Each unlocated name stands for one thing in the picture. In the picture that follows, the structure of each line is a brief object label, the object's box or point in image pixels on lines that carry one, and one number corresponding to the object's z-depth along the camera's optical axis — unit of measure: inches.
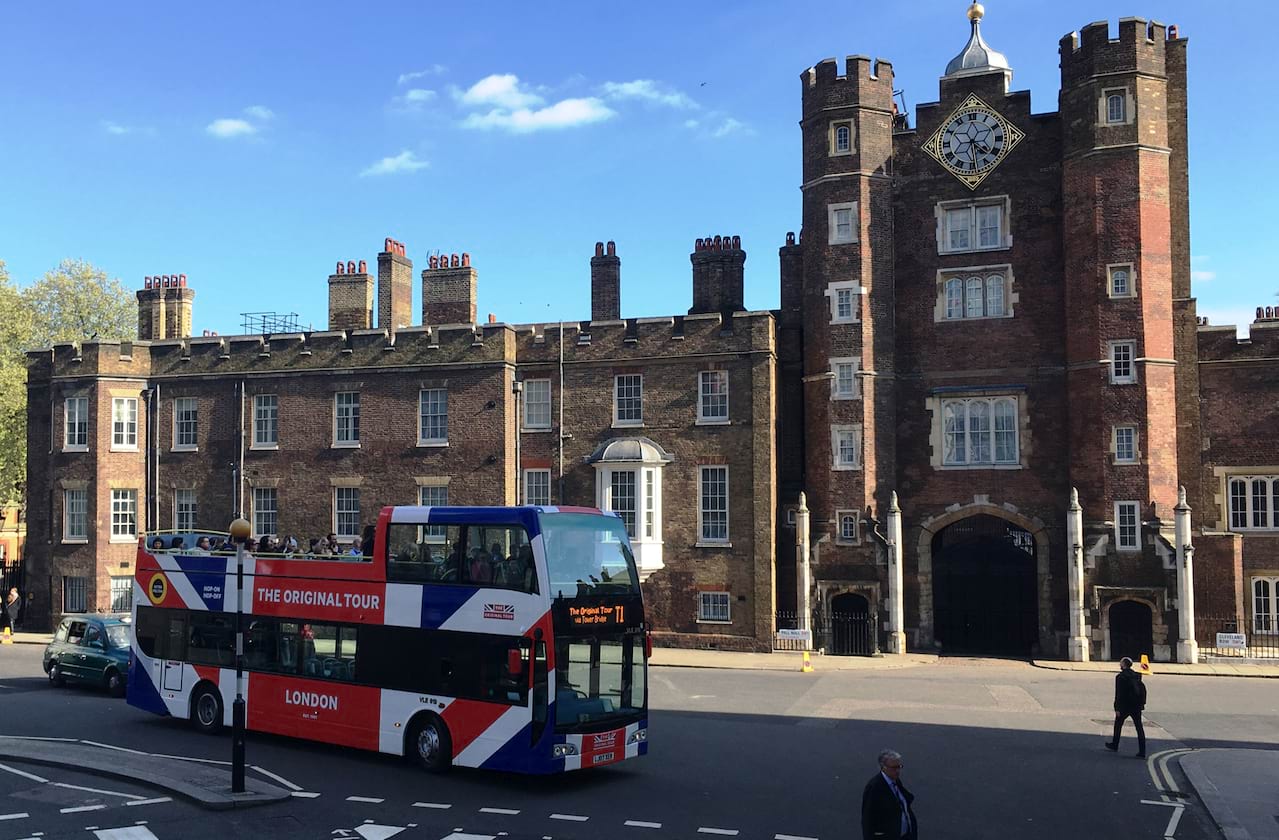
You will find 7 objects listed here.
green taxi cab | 994.1
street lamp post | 589.3
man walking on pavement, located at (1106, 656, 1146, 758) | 714.8
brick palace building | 1284.4
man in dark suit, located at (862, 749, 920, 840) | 388.5
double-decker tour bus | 605.6
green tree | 1993.1
